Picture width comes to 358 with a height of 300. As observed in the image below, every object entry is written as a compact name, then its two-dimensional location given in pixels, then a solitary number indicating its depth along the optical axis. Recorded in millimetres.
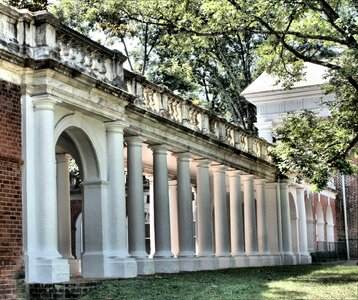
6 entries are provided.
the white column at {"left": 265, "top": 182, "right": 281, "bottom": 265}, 28812
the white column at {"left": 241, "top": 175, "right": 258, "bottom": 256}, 26156
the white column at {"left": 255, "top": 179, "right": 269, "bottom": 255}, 27594
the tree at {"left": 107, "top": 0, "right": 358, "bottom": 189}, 17453
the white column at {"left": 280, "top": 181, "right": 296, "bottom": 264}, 29266
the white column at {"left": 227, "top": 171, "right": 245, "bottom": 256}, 24875
